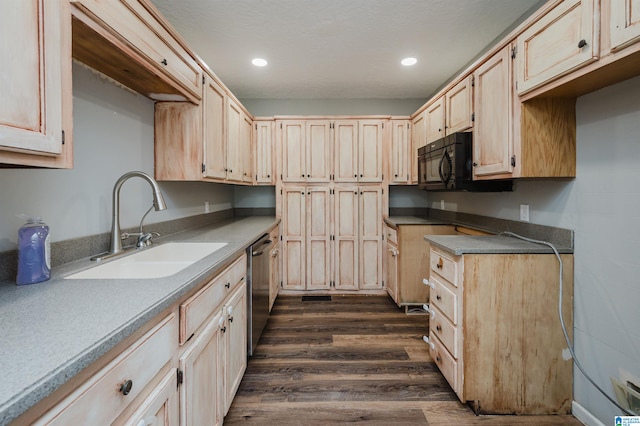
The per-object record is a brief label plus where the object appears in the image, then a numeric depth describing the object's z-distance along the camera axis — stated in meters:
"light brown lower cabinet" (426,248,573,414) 1.71
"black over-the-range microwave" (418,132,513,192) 2.28
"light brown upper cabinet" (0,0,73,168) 0.78
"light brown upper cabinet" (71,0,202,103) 1.15
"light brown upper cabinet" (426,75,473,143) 2.31
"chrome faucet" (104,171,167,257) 1.60
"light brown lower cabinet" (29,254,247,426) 0.63
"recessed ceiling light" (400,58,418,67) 2.94
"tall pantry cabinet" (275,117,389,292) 3.69
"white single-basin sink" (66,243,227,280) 1.37
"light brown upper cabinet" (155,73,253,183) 2.13
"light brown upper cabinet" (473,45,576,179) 1.71
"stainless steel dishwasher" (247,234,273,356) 2.14
